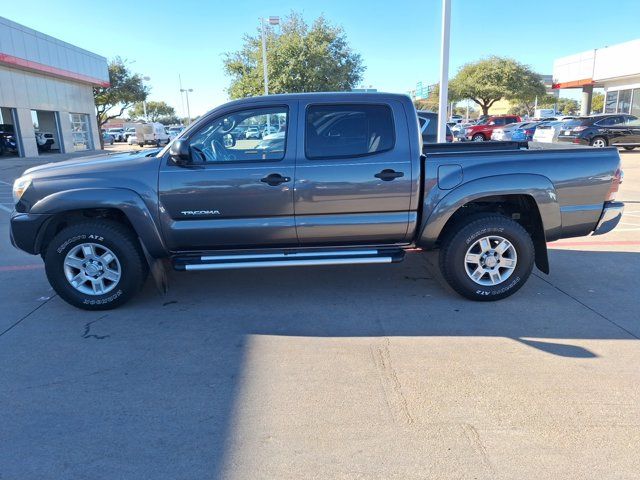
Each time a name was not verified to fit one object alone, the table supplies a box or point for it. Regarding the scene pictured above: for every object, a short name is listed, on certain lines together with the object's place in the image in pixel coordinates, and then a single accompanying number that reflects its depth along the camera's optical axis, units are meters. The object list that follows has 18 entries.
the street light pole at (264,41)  20.48
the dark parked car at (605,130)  20.62
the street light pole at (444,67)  9.06
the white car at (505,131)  25.67
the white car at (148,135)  38.94
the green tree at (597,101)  70.39
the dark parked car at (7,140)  25.78
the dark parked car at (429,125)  10.79
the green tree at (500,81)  44.81
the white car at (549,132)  21.56
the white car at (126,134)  51.25
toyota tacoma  4.41
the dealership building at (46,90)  23.70
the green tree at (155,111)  87.71
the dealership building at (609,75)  30.38
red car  30.22
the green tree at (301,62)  26.06
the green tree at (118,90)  40.81
